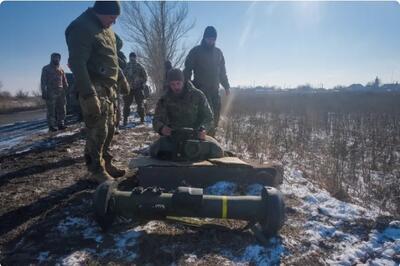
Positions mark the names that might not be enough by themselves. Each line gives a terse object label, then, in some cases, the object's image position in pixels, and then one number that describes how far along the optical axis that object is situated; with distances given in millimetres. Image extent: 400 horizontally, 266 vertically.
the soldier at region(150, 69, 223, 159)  4645
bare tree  19047
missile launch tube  2822
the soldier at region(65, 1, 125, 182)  3693
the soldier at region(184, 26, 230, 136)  6328
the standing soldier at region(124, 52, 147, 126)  9930
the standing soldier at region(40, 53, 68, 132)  9195
